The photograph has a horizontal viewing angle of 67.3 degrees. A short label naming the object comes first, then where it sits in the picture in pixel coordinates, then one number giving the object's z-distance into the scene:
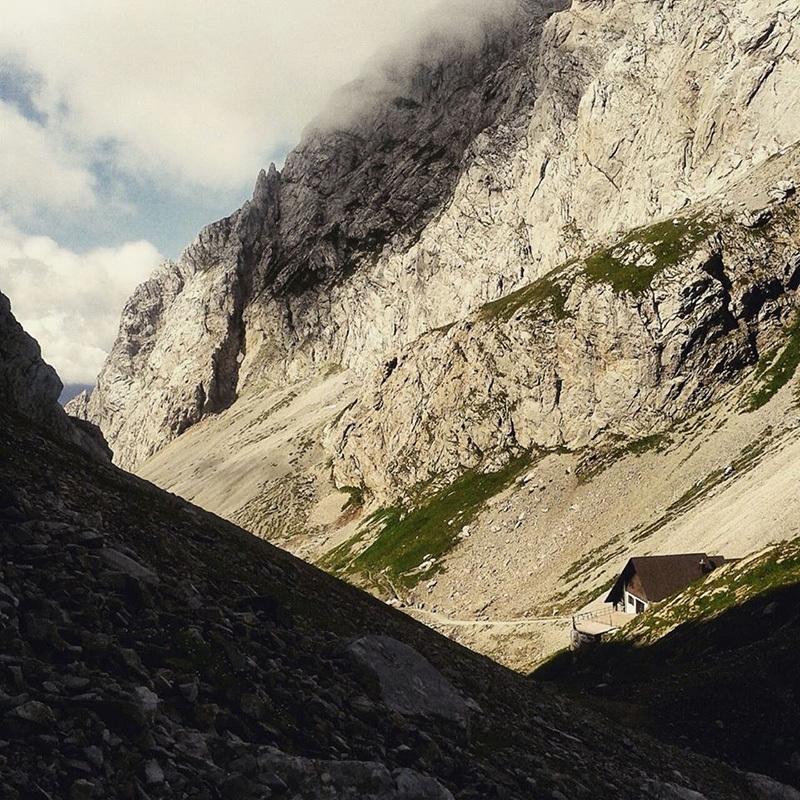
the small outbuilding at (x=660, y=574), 55.28
